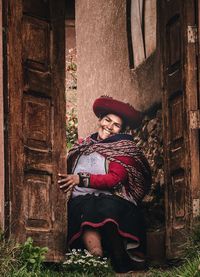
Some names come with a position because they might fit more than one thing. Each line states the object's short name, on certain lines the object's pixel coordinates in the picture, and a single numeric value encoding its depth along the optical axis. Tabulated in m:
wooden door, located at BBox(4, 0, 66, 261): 8.13
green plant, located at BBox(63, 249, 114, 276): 8.22
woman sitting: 9.10
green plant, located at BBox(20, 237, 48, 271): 7.71
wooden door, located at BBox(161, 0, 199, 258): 8.18
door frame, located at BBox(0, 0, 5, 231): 7.92
